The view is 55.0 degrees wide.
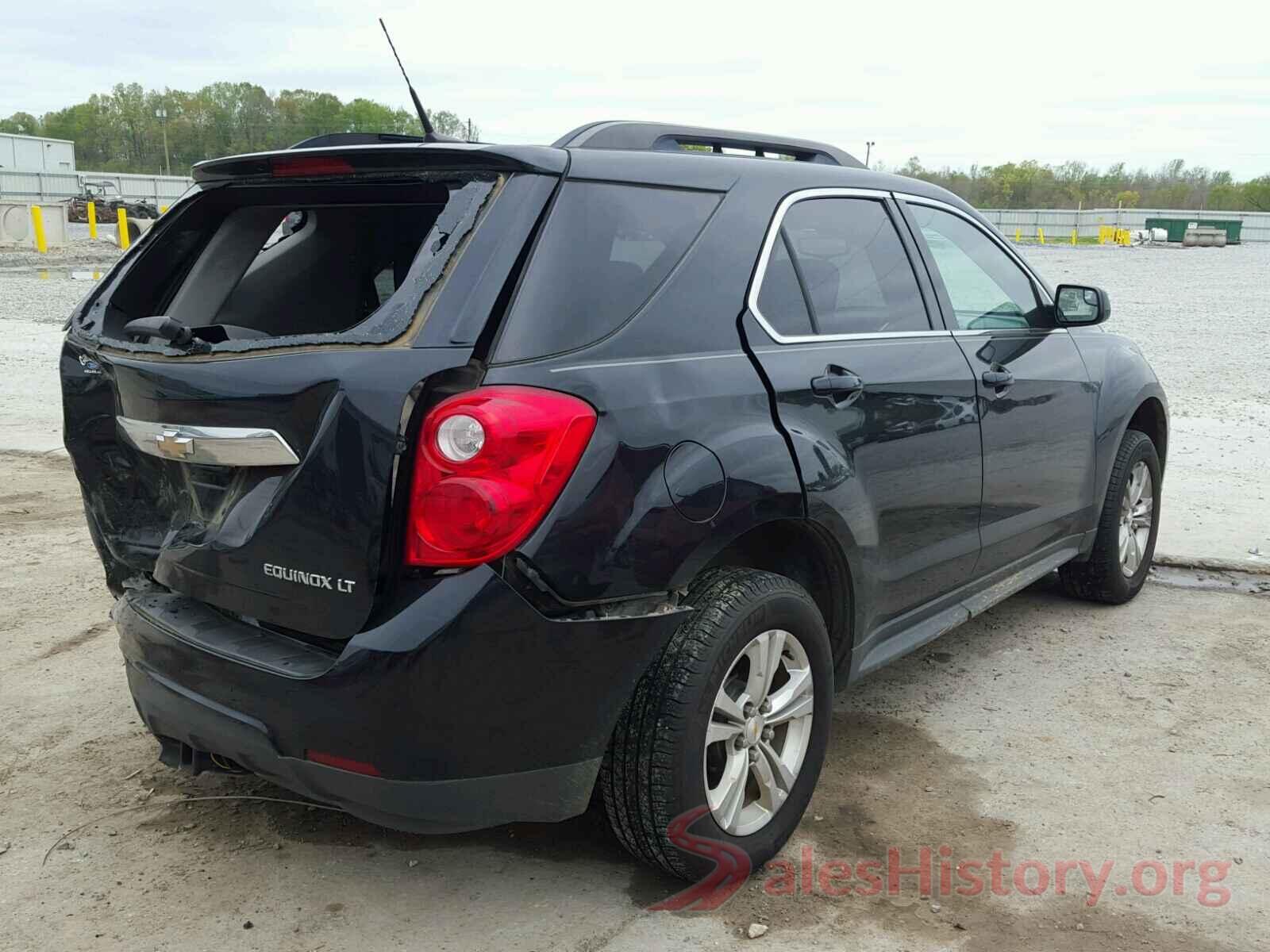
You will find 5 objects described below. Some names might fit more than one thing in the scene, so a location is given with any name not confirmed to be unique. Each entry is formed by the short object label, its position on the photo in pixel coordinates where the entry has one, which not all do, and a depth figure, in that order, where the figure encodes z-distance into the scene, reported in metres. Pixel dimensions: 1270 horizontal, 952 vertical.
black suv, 2.54
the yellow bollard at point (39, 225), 30.06
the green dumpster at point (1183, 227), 65.94
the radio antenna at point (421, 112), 3.67
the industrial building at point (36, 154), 69.25
